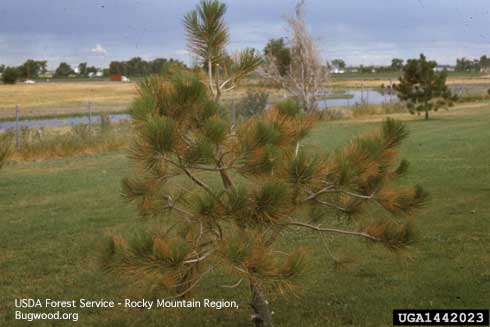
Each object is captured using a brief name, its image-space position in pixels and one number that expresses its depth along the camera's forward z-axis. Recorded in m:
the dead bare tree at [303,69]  32.31
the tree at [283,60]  31.94
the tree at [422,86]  30.88
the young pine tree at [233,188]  3.91
